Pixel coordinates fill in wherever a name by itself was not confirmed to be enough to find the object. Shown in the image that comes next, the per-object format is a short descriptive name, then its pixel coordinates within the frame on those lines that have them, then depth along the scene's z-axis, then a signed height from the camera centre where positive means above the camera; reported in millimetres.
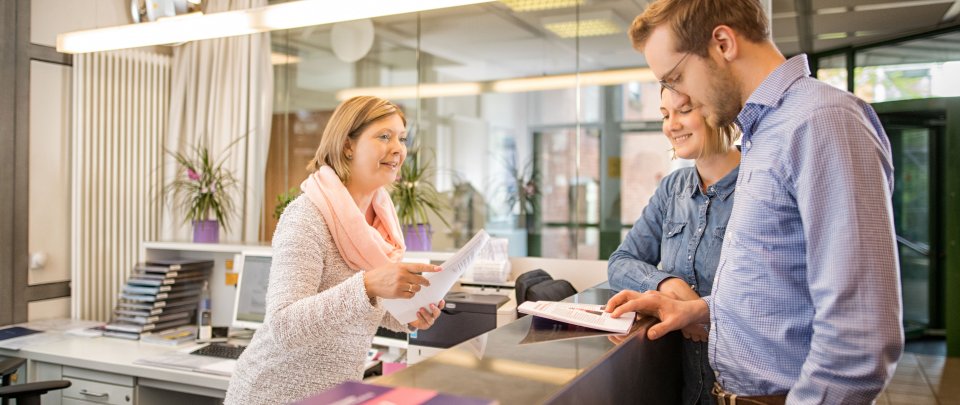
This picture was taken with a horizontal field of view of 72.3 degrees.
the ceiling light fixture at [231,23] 2547 +795
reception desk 942 -262
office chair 2553 -734
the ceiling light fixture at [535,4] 4977 +1546
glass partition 4953 +739
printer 2602 -477
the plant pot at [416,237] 3436 -168
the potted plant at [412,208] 3439 -17
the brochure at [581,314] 1367 -241
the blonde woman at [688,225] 1662 -51
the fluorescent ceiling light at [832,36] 5746 +1501
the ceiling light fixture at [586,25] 4691 +1332
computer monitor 3439 -449
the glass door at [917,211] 5945 -40
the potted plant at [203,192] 3975 +79
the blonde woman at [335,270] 1519 -163
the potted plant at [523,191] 5168 +112
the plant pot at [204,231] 3950 -162
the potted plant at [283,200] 3746 +25
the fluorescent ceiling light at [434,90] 5301 +929
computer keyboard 3127 -711
